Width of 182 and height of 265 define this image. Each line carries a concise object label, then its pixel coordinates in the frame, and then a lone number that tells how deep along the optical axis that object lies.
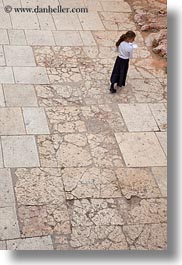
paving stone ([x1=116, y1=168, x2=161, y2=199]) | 6.02
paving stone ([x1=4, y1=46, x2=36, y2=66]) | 7.92
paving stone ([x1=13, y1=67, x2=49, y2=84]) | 7.56
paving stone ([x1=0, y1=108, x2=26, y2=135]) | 6.65
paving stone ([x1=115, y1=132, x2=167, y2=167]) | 6.43
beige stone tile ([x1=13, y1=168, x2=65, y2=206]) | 5.79
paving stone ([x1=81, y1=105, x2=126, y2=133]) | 6.88
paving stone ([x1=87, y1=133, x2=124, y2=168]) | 6.37
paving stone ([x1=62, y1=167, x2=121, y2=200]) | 5.94
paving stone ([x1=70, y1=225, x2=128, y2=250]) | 5.41
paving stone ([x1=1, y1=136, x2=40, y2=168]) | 6.21
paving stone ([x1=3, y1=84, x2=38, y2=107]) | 7.12
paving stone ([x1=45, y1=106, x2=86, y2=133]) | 6.78
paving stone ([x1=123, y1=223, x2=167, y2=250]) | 5.47
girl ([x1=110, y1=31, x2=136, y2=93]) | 7.14
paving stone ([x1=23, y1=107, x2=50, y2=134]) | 6.70
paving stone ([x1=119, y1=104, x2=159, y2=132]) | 6.96
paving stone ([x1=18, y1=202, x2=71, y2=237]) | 5.48
